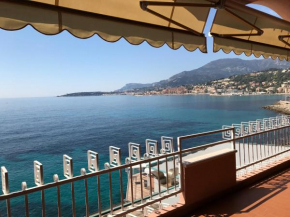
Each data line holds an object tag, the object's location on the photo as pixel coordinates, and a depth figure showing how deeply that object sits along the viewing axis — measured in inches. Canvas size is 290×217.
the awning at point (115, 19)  61.1
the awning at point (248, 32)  115.6
